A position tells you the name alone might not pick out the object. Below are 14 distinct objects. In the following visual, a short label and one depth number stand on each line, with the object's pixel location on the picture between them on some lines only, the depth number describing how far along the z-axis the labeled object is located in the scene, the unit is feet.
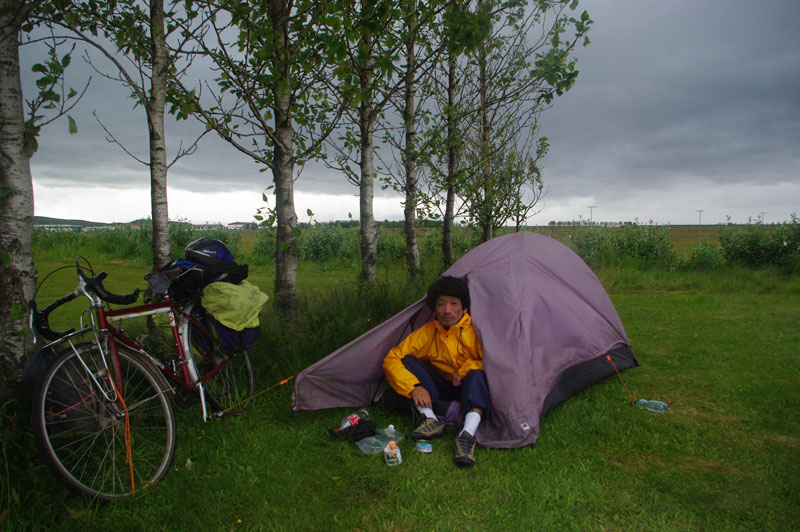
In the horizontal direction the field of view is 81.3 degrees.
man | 12.65
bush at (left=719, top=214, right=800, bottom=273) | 42.01
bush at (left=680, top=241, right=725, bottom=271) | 44.16
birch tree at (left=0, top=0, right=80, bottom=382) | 10.50
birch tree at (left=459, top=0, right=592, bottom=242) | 25.59
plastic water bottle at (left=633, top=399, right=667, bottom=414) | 14.52
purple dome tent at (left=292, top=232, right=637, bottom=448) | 12.44
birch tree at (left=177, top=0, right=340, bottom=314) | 13.84
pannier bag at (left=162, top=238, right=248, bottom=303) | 11.66
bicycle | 8.79
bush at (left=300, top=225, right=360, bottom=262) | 61.47
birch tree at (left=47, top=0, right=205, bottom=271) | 15.20
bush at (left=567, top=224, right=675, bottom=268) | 46.50
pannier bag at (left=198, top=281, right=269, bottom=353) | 12.37
